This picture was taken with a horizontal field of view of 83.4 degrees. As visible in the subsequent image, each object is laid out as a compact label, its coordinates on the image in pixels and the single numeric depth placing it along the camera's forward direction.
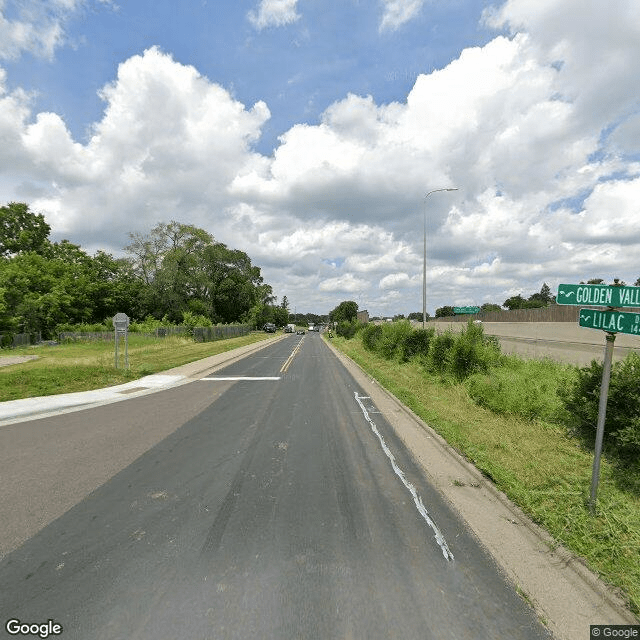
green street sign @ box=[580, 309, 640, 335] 3.95
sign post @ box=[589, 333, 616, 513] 4.26
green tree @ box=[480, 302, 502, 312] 111.05
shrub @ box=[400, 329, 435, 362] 19.42
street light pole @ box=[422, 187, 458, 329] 20.72
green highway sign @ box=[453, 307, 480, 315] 38.28
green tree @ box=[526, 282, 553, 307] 133.89
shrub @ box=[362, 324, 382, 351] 28.11
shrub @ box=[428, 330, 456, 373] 15.50
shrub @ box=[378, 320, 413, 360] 21.77
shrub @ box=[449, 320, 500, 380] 13.80
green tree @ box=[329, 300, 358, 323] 116.22
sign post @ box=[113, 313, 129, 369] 16.06
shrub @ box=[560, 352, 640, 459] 5.94
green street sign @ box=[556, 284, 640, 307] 4.02
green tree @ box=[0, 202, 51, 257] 55.38
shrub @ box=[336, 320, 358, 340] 52.56
